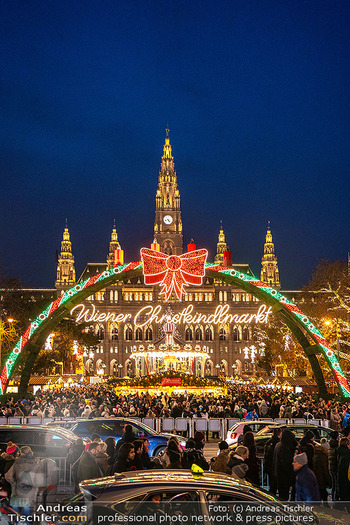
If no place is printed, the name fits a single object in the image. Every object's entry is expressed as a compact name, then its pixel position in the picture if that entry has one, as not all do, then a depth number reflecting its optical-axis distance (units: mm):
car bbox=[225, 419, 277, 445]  16328
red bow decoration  26578
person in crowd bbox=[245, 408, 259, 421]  22031
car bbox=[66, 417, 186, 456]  15669
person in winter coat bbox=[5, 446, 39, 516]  8133
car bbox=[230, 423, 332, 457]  14633
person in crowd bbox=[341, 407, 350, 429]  21297
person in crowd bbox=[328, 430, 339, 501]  11437
